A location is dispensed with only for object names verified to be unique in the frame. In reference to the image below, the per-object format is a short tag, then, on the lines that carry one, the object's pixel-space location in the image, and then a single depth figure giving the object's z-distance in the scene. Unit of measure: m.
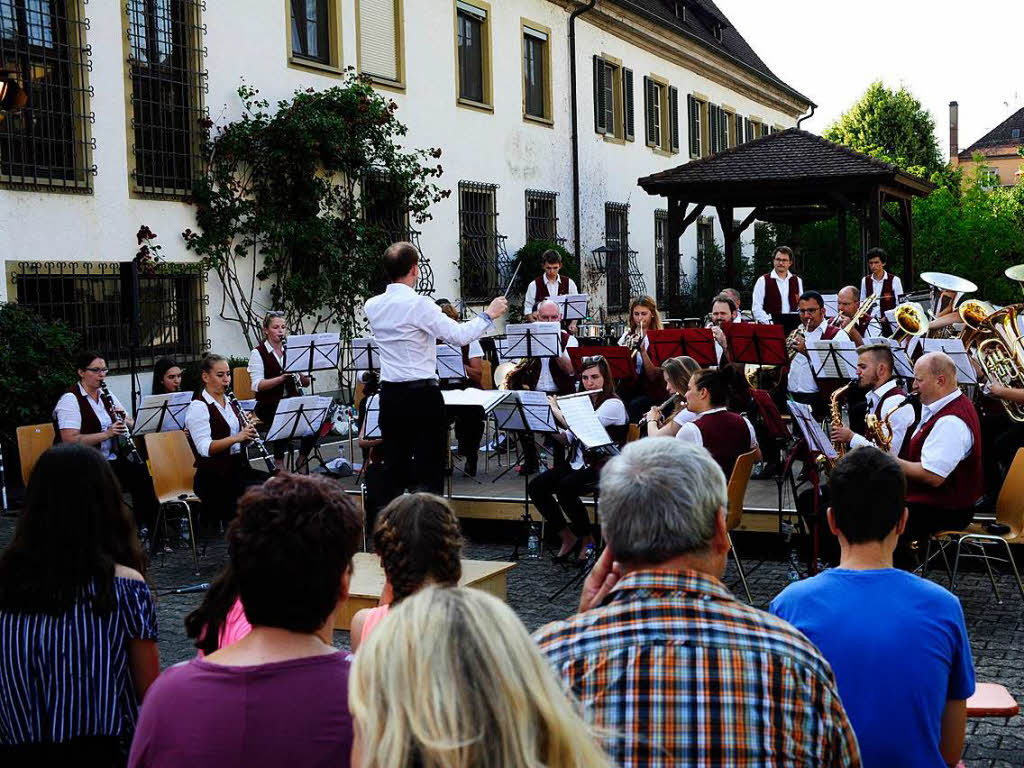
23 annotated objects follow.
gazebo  18.09
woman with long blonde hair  1.65
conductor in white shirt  7.95
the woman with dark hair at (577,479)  8.67
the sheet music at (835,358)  10.09
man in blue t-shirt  3.16
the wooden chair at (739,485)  7.37
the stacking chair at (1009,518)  7.12
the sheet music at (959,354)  9.38
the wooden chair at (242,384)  13.29
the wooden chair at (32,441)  9.39
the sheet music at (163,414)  9.56
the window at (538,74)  22.17
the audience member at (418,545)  3.56
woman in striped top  3.22
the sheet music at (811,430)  7.11
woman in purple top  2.36
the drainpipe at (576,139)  23.17
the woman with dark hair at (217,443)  9.23
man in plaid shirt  2.23
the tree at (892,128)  51.22
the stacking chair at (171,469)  9.11
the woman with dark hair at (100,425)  9.59
